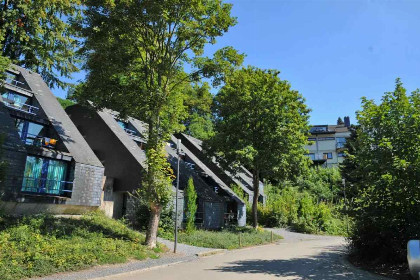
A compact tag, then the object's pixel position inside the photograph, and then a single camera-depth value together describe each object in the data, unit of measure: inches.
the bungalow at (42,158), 687.1
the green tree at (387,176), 442.0
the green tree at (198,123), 1829.5
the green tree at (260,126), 960.9
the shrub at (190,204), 869.1
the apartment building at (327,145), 2522.1
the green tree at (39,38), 970.1
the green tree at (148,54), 595.8
